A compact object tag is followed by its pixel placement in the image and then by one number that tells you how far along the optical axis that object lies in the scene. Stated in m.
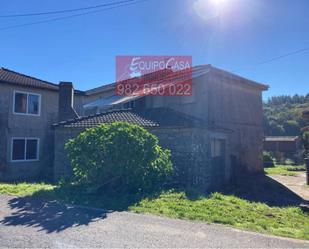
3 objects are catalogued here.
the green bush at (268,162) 35.84
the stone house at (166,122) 16.58
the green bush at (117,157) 13.19
